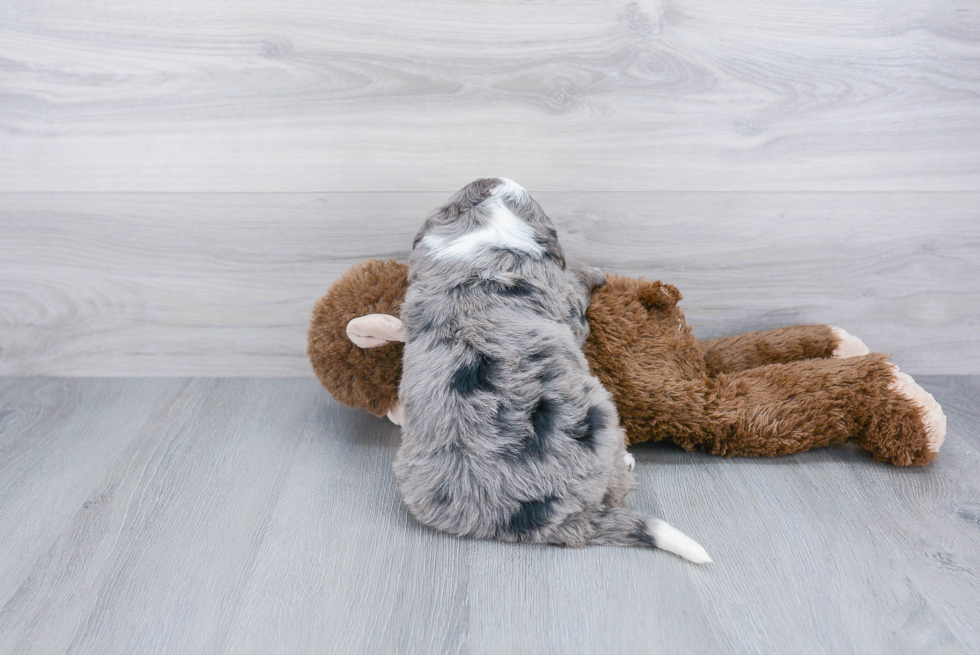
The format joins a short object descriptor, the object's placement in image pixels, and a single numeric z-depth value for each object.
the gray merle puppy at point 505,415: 1.00
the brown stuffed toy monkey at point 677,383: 1.21
